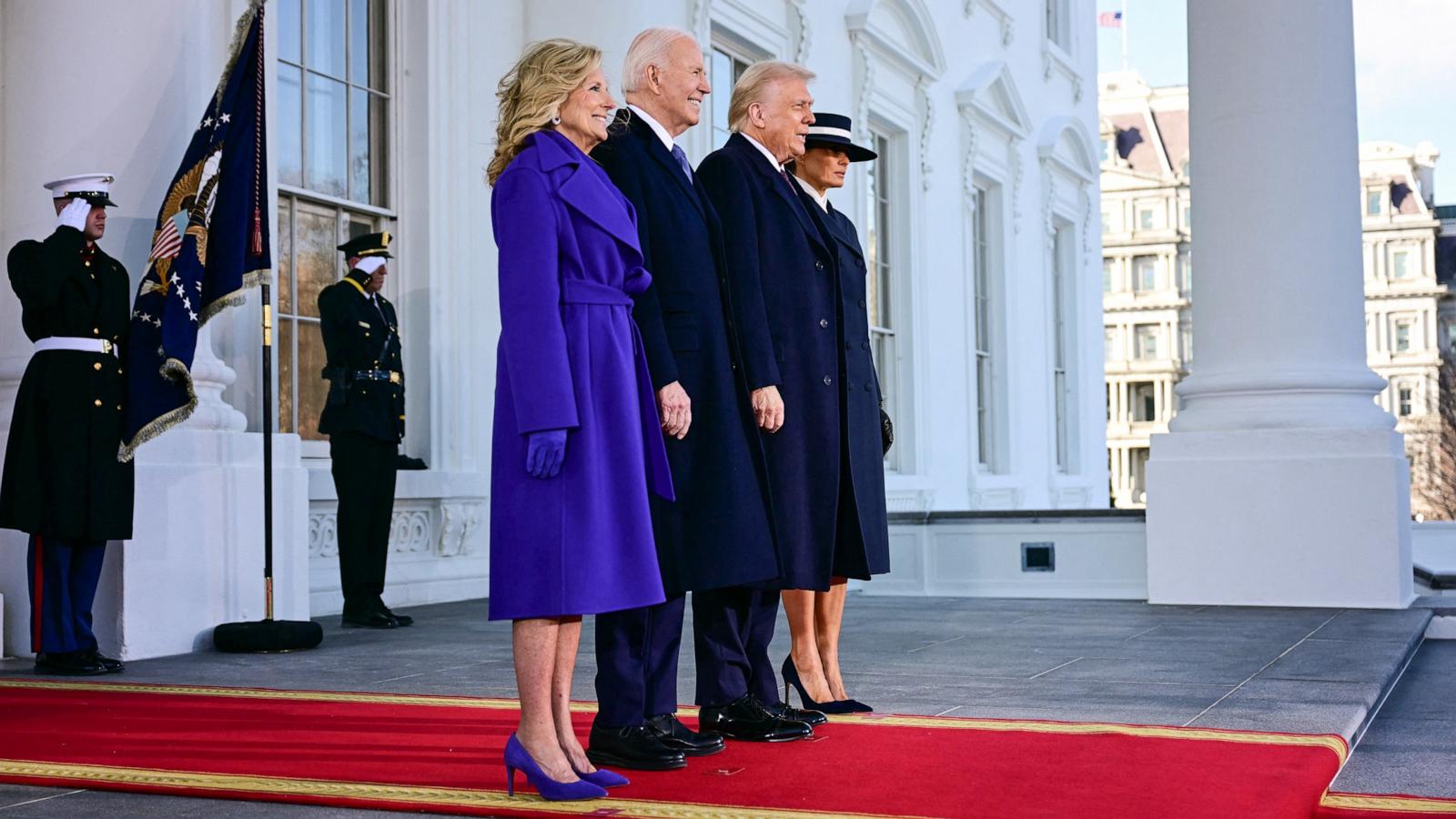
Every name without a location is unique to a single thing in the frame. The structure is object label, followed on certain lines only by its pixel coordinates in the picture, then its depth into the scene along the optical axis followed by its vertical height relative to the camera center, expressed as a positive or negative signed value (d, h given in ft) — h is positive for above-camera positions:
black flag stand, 20.99 -2.07
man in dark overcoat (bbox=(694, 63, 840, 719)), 13.71 +1.44
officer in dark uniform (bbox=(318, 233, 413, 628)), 24.68 +0.77
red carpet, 10.55 -2.25
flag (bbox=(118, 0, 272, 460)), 20.16 +2.98
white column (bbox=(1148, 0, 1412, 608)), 26.22 +1.61
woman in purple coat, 10.78 +0.37
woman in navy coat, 14.35 +0.26
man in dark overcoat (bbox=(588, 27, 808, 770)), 11.94 +0.35
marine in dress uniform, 19.26 +0.42
